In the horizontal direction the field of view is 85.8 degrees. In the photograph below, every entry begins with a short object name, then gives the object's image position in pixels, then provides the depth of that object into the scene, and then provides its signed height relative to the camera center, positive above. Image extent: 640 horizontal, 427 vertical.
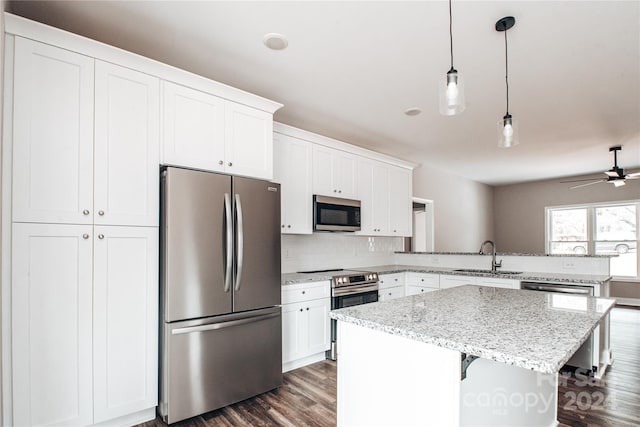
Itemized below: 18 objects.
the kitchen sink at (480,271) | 3.95 -0.62
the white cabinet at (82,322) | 1.84 -0.59
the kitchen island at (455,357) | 1.20 -0.53
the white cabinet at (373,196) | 4.31 +0.31
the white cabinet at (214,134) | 2.38 +0.65
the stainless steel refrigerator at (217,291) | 2.22 -0.49
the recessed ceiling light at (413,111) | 3.56 +1.14
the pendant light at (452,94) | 1.68 +0.62
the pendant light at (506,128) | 2.12 +0.57
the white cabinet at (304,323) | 3.09 -0.97
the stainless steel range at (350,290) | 3.45 -0.74
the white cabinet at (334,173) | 3.77 +0.54
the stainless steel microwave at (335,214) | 3.66 +0.07
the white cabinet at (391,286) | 4.04 -0.80
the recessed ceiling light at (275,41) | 2.27 +1.21
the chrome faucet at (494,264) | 4.02 -0.53
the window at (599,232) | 6.73 -0.27
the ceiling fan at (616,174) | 5.04 +0.69
